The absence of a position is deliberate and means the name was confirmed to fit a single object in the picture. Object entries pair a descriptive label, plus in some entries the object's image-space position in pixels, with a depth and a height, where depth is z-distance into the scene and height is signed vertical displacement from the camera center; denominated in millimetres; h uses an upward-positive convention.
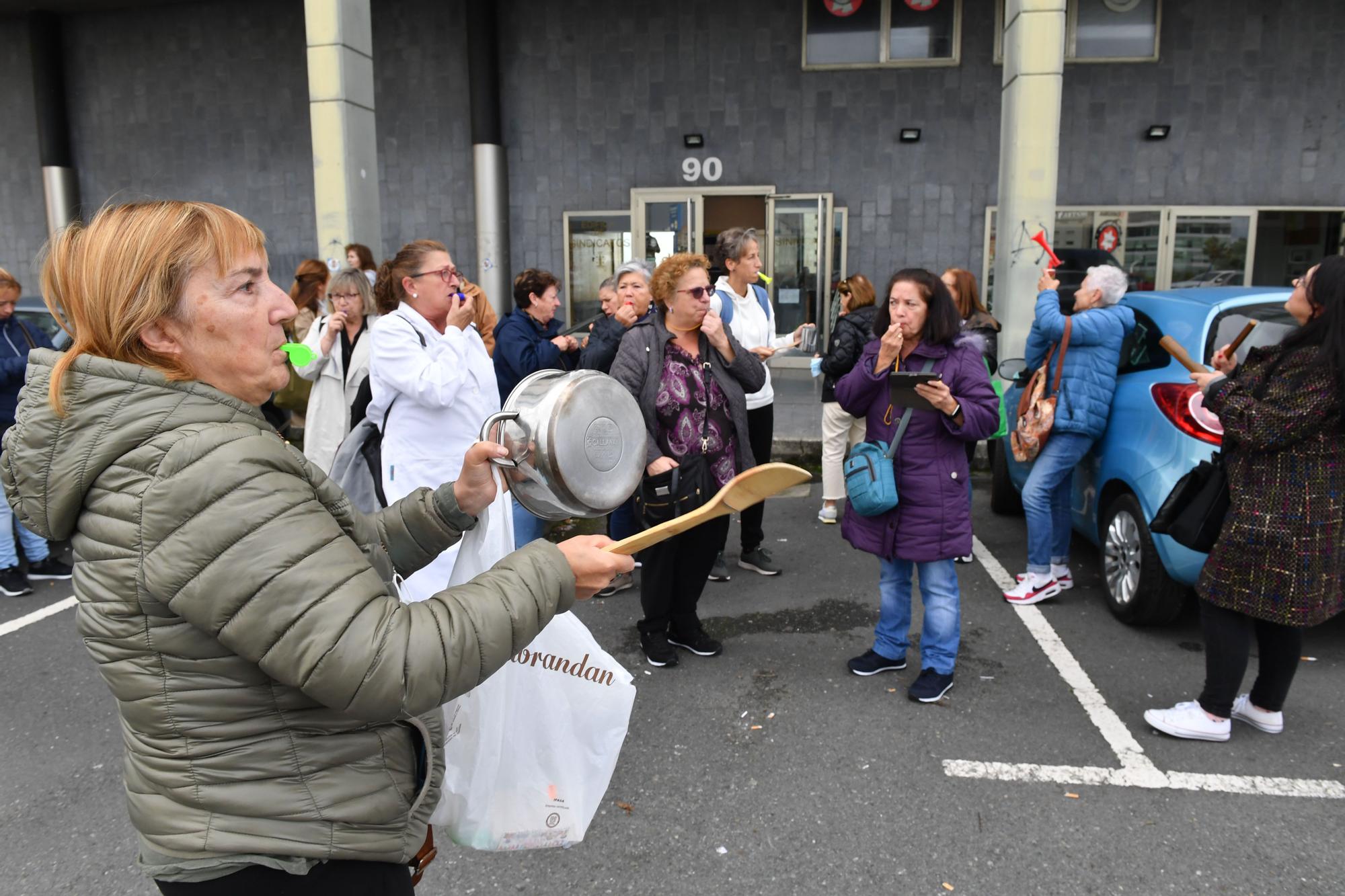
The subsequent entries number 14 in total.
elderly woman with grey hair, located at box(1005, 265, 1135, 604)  4586 -620
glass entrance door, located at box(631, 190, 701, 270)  12320 +757
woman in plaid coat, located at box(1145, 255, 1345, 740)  3008 -739
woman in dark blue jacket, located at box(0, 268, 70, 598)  5172 -480
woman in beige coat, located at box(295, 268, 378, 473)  4977 -426
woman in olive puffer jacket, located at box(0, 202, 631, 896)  1160 -387
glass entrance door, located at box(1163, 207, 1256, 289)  11656 +398
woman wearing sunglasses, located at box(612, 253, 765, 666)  3902 -527
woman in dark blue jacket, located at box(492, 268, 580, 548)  5043 -325
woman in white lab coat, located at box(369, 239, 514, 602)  3449 -364
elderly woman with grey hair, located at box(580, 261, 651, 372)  4629 -191
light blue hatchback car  4098 -732
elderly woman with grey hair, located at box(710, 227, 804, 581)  5336 -270
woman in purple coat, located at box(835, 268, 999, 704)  3627 -671
